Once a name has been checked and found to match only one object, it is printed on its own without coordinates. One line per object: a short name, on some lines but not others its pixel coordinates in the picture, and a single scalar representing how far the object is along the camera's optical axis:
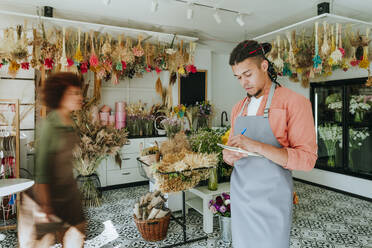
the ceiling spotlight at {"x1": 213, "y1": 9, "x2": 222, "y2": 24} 3.70
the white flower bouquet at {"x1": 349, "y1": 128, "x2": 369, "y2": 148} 5.06
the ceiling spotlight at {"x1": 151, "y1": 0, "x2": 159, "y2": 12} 3.30
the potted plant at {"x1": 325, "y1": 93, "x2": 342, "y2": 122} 5.43
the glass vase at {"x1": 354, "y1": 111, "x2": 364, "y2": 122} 5.03
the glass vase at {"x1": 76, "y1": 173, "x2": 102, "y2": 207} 4.26
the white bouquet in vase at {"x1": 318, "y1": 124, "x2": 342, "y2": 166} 5.48
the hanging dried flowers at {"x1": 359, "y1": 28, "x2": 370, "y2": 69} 4.09
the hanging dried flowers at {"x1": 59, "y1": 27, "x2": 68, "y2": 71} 3.90
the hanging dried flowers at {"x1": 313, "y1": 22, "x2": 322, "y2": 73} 3.72
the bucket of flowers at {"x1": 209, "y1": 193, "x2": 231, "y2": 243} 3.04
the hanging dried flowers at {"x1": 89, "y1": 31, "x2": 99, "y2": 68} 4.15
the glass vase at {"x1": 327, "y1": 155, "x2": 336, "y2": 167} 5.55
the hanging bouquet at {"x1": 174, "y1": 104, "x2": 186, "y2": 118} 5.60
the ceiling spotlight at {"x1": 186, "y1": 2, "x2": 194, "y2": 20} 3.52
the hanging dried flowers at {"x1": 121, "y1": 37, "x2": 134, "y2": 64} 4.36
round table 2.82
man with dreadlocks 1.31
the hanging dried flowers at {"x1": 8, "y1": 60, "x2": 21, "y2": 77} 3.91
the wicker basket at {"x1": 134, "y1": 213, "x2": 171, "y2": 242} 3.05
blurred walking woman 1.83
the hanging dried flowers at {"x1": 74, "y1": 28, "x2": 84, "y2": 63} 4.02
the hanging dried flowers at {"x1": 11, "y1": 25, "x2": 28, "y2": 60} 3.81
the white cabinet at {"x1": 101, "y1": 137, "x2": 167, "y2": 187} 5.14
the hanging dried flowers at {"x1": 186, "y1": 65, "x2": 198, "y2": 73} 4.94
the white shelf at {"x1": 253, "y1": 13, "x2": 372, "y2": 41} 3.59
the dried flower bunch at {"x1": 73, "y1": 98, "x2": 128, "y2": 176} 4.01
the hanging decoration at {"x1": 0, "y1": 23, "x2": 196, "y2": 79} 3.85
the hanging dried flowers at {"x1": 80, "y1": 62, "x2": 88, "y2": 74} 4.36
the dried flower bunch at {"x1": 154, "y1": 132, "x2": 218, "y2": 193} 2.52
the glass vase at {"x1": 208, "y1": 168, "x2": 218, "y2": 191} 3.33
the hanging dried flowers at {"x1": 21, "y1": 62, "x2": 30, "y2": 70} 4.03
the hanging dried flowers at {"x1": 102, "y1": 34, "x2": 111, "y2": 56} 4.19
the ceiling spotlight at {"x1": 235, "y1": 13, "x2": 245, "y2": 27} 3.90
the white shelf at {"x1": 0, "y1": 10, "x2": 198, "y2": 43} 3.77
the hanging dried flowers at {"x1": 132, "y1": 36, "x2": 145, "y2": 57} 4.43
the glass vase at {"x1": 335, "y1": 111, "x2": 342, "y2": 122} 5.41
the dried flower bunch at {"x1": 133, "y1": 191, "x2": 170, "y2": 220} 3.08
